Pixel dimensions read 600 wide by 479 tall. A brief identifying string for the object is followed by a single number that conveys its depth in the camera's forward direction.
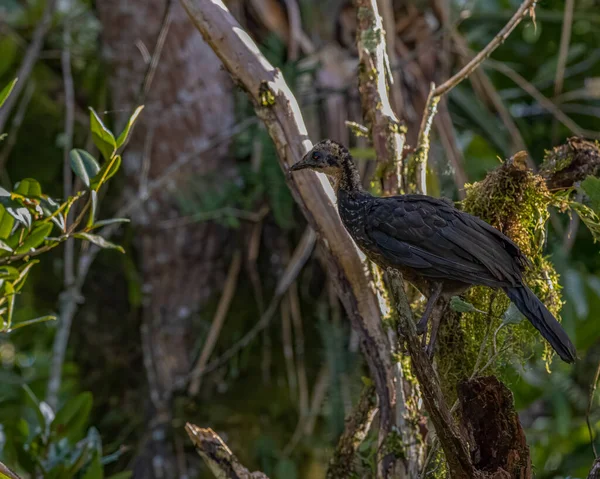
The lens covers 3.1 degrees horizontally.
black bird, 15.64
